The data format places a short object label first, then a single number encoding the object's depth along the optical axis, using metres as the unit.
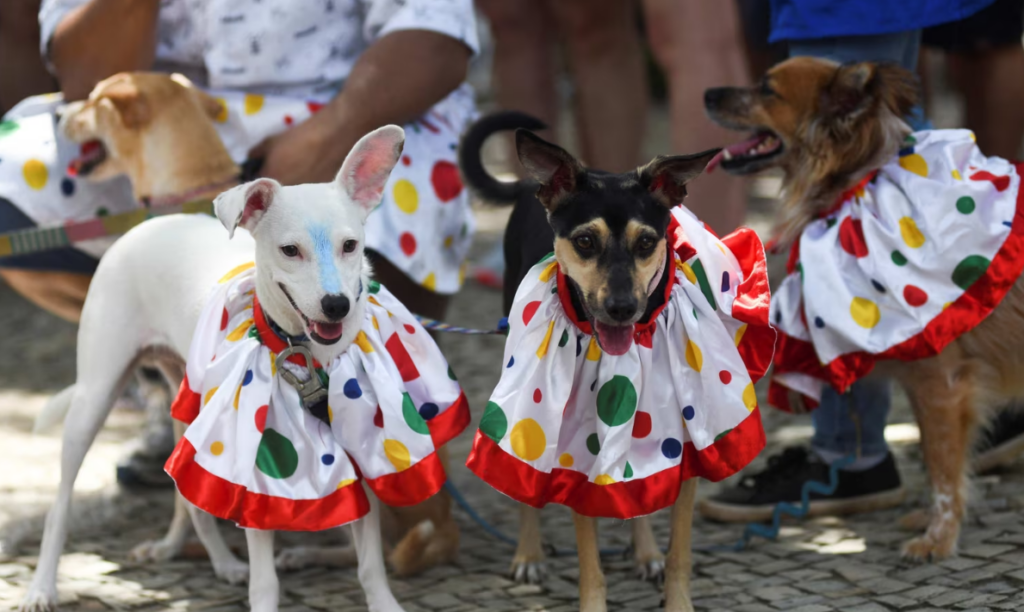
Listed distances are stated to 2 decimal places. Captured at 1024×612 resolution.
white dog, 2.52
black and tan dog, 2.49
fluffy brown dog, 3.09
